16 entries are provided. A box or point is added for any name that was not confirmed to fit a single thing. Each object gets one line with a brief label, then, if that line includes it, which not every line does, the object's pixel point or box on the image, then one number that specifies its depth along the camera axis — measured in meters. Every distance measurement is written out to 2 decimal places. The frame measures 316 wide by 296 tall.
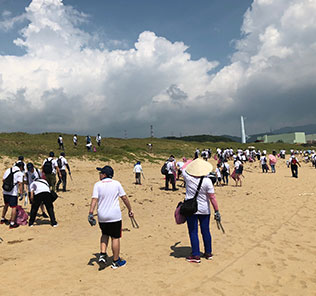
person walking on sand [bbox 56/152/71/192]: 13.25
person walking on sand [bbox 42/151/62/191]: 10.75
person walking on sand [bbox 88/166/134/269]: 4.95
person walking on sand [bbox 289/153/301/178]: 19.80
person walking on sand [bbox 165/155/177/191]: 14.53
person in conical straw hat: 5.30
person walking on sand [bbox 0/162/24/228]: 7.87
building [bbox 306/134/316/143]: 123.99
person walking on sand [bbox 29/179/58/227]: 7.79
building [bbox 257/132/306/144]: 114.88
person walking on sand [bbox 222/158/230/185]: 17.38
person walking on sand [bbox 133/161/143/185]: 17.59
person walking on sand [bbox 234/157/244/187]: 16.80
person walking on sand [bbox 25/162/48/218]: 8.91
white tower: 117.81
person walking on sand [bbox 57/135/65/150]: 31.09
